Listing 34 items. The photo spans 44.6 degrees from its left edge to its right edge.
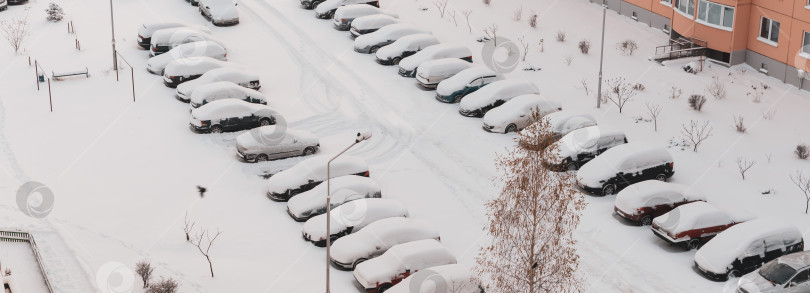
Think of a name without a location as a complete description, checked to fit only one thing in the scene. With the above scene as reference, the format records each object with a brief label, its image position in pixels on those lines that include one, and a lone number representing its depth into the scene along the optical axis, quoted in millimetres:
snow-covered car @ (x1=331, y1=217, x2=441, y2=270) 28250
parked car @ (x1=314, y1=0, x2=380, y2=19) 50594
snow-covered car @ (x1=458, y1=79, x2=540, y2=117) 38594
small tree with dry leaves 22078
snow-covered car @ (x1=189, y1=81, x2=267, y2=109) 38781
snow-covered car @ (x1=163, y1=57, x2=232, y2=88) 41688
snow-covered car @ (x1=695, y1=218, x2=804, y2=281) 27594
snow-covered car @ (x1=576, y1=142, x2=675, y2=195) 32406
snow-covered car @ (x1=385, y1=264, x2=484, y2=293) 26016
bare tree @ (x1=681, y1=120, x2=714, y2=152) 35938
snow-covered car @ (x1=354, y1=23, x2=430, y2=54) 45719
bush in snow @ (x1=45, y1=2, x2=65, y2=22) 50062
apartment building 40531
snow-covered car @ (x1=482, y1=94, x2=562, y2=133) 36969
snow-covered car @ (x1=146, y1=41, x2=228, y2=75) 43219
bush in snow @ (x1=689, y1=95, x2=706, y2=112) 38625
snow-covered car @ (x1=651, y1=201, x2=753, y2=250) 29031
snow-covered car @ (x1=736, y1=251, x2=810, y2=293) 26312
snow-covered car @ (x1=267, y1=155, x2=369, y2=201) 32250
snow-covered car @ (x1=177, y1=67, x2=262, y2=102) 40344
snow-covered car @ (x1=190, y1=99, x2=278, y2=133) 37344
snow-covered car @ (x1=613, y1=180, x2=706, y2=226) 30438
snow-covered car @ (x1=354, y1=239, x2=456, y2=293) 27062
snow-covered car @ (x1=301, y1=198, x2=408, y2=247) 29500
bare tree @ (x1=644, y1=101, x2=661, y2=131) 38312
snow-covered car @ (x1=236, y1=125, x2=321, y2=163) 34969
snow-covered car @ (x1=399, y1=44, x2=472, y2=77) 42844
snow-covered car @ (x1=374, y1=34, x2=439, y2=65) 44219
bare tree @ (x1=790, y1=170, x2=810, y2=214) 32044
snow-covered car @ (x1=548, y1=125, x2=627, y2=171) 34000
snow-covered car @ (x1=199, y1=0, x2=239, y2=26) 49594
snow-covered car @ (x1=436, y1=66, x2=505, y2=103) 39906
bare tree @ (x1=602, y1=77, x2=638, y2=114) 39312
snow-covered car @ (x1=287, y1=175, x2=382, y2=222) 30844
